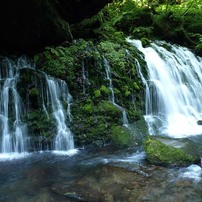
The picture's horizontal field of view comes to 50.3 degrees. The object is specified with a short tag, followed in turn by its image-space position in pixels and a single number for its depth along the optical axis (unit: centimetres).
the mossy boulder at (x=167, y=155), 433
